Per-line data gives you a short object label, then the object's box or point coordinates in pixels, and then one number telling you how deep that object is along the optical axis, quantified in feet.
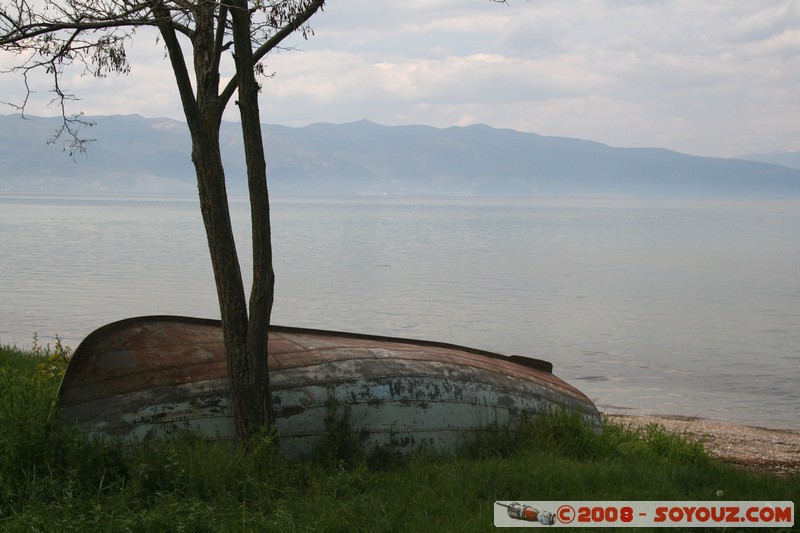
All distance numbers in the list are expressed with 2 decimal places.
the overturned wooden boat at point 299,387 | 20.85
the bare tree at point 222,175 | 20.16
